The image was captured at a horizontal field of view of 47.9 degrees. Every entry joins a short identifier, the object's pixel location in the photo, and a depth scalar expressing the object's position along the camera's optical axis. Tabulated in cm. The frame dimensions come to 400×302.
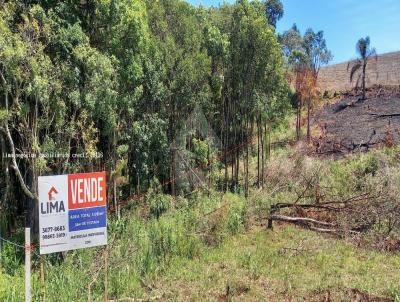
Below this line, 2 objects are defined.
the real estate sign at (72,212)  579
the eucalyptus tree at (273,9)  3616
